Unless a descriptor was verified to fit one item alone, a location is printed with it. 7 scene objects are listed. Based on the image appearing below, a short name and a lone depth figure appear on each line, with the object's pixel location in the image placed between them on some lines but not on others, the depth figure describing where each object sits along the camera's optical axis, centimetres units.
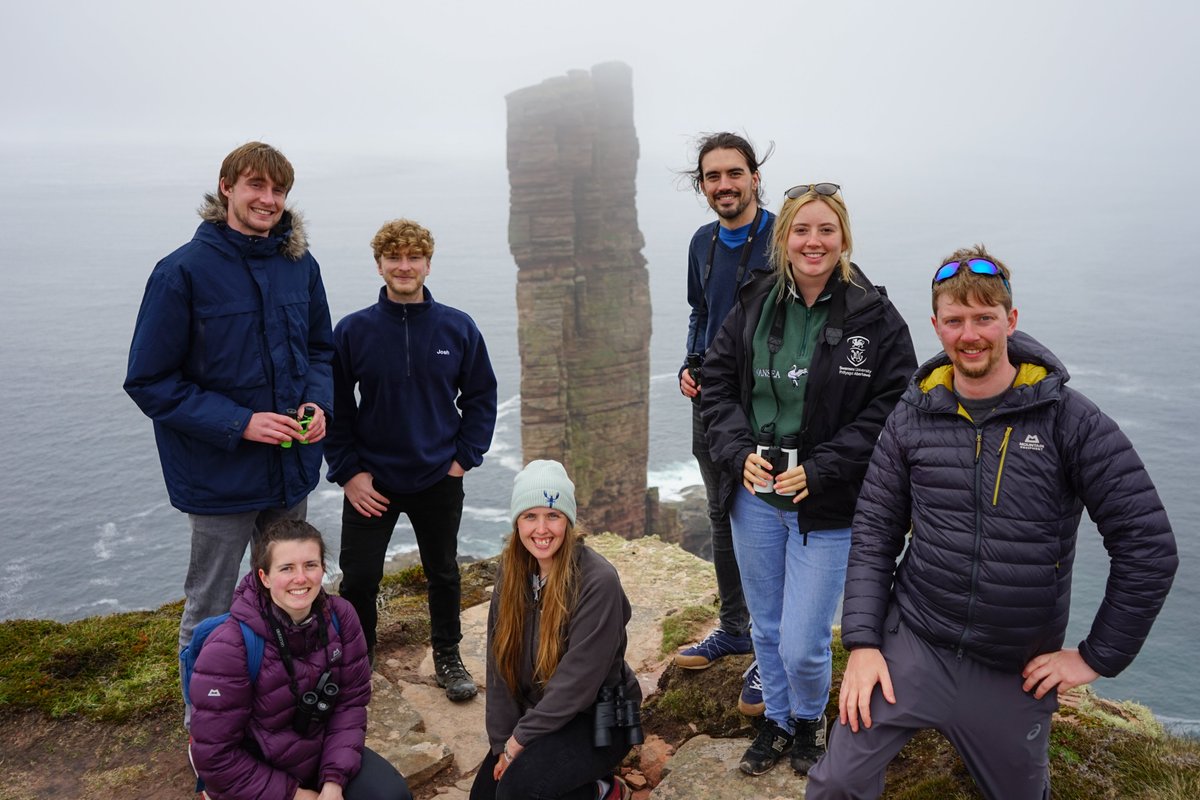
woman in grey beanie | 475
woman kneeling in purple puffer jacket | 445
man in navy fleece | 623
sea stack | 4503
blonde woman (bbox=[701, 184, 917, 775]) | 464
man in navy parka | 516
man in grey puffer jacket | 361
